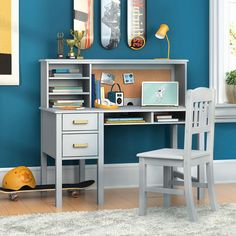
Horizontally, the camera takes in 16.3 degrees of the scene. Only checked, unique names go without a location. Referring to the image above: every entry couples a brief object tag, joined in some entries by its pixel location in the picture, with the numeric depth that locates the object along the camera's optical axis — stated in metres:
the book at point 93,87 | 6.77
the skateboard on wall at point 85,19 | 6.89
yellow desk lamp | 6.95
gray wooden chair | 5.44
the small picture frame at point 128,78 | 7.09
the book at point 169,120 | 6.47
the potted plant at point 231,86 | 7.35
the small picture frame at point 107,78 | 7.01
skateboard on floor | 6.33
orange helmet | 6.37
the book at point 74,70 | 6.84
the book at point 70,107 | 6.31
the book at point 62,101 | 6.64
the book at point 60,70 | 6.68
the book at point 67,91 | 6.68
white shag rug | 5.08
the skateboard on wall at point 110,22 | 6.98
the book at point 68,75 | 6.68
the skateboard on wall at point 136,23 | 7.08
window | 7.34
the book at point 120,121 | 6.35
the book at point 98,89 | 6.76
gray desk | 6.12
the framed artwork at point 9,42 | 6.73
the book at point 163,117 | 6.48
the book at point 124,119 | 6.36
